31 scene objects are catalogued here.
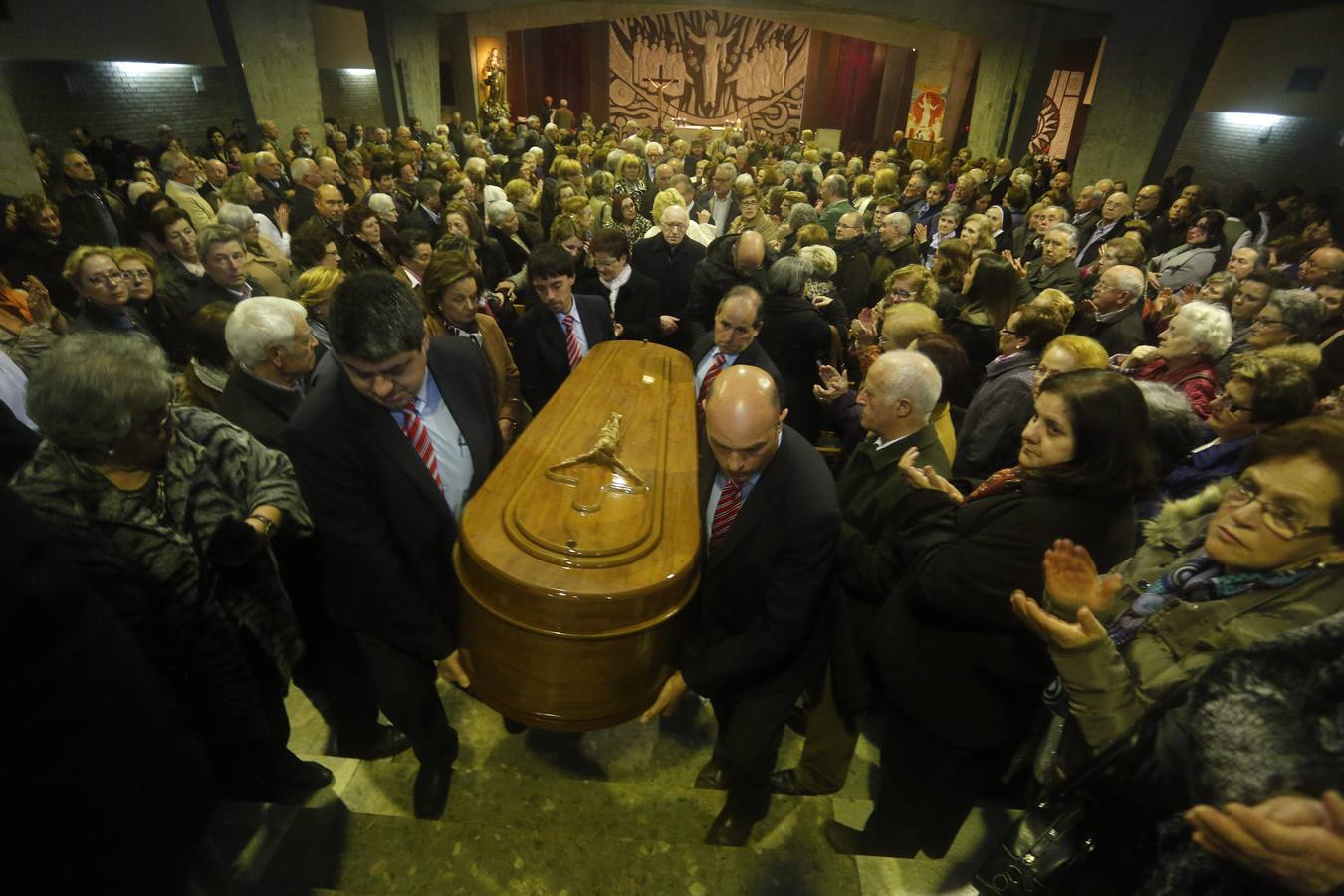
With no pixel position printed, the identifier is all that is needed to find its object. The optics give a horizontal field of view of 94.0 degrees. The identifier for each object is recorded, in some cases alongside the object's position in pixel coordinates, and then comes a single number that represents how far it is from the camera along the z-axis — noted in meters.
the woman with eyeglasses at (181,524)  1.51
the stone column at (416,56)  15.19
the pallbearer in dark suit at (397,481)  1.82
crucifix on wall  22.70
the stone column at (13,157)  6.02
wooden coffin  1.67
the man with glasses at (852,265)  5.40
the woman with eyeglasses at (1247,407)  2.45
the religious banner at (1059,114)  15.16
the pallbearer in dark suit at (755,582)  1.87
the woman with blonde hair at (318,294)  3.09
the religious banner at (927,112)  20.00
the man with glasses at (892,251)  5.43
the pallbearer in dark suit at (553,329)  3.55
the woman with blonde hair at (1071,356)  2.60
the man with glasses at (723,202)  7.68
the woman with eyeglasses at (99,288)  3.14
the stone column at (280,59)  10.90
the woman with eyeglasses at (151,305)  3.37
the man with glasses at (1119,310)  3.76
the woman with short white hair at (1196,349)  3.03
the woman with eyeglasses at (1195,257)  5.41
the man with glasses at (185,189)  6.49
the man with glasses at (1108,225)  6.36
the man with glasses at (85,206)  5.67
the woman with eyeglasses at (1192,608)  1.29
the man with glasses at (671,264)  5.07
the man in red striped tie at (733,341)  3.17
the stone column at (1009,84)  14.24
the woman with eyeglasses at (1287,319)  3.32
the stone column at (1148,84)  9.63
